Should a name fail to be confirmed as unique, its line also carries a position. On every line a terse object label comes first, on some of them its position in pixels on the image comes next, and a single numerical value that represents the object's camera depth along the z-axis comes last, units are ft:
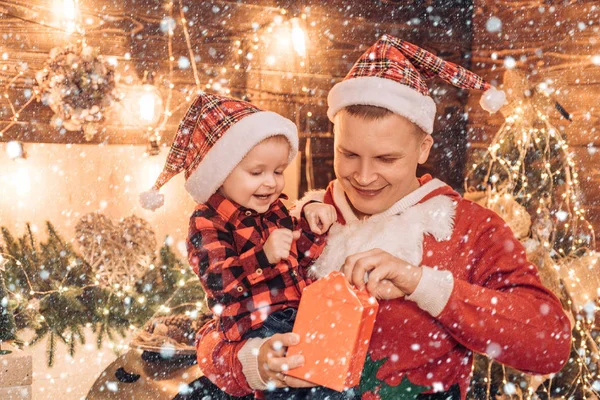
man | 4.09
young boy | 4.29
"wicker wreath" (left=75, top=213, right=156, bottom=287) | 8.03
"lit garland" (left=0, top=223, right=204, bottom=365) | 7.84
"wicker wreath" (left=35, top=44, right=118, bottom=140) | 7.94
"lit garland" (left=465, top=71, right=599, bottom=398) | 8.14
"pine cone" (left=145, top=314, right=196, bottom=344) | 7.64
